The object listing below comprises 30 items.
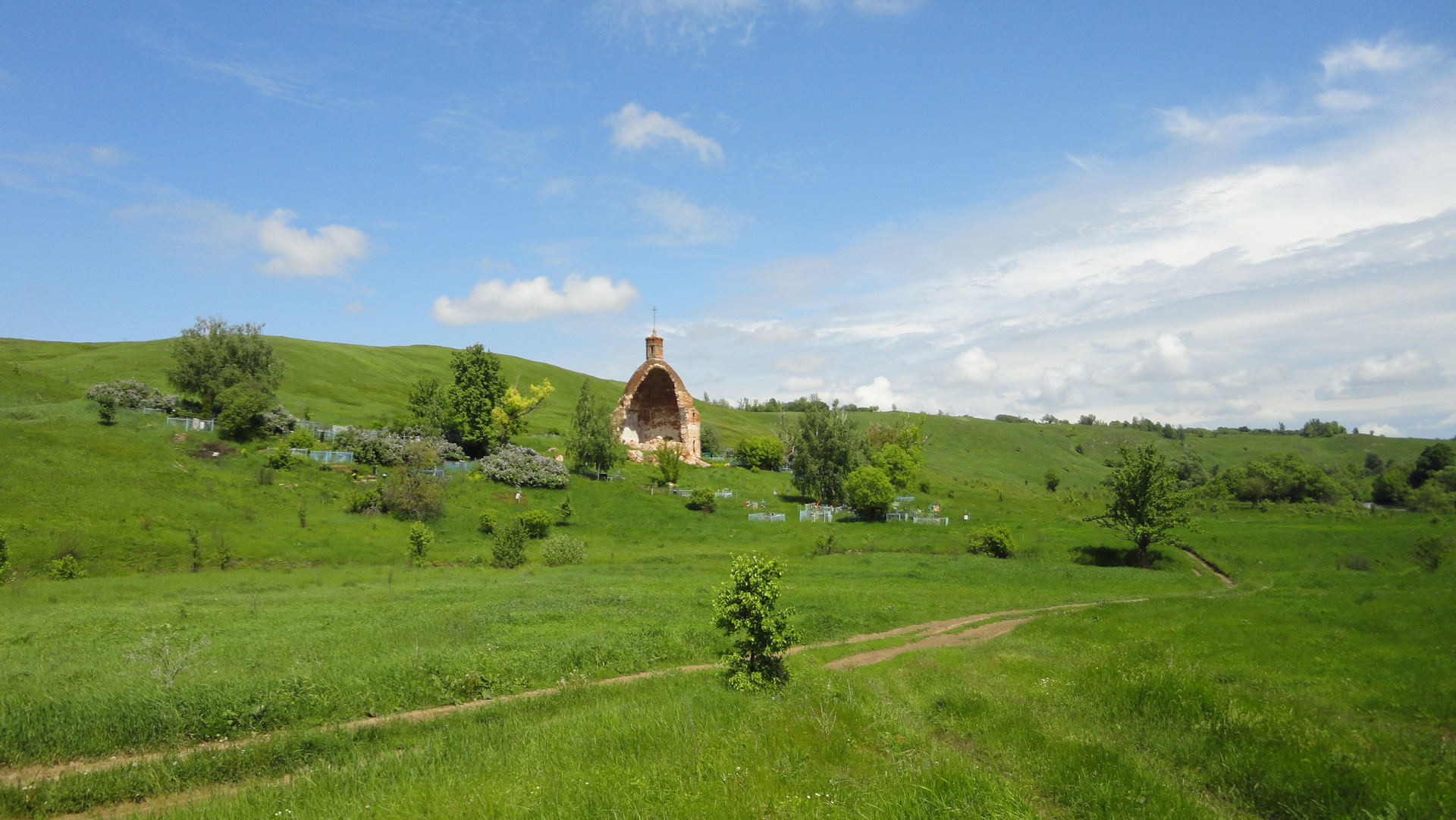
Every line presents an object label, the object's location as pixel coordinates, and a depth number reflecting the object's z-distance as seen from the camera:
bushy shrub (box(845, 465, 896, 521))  48.22
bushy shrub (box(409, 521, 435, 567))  32.22
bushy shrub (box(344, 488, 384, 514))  39.44
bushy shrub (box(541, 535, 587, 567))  32.81
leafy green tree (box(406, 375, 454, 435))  51.59
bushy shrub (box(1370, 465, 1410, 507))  76.50
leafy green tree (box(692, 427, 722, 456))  79.56
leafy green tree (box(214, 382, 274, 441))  44.97
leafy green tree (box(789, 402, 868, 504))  54.59
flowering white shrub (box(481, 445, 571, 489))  48.72
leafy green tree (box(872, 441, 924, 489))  59.75
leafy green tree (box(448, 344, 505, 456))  53.08
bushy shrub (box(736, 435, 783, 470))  68.31
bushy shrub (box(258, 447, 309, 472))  42.16
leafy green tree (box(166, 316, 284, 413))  51.00
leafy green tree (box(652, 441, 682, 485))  54.06
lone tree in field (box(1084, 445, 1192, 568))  37.91
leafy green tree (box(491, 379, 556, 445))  54.38
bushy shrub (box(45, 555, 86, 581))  25.66
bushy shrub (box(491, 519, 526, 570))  31.83
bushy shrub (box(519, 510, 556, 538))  39.09
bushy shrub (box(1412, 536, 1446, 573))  34.09
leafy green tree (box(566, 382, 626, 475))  53.03
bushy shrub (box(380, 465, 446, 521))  39.62
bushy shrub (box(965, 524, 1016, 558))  38.78
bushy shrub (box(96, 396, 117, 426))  43.47
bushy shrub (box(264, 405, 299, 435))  47.50
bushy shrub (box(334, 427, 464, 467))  46.75
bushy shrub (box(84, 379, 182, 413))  46.66
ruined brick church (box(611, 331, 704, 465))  65.44
